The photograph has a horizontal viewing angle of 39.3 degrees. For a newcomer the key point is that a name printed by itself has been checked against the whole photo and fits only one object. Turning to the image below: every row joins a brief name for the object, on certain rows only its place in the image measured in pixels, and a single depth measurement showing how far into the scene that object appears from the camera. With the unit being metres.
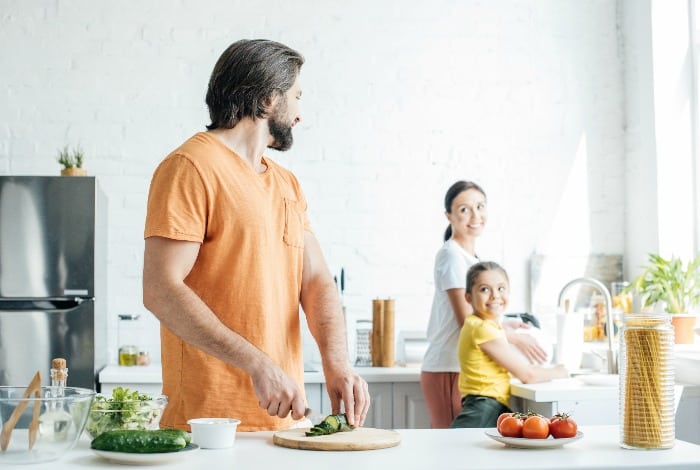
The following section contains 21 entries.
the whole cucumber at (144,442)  1.71
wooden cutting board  1.83
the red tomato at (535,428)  1.89
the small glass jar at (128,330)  4.34
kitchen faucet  3.71
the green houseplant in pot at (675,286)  4.02
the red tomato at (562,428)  1.90
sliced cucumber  1.91
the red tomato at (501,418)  1.93
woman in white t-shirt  3.63
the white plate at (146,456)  1.69
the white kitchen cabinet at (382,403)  3.92
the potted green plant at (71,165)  4.05
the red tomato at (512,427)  1.90
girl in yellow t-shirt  3.37
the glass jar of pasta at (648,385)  1.88
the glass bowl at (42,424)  1.66
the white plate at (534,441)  1.86
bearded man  1.97
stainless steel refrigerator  3.80
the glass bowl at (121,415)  1.84
